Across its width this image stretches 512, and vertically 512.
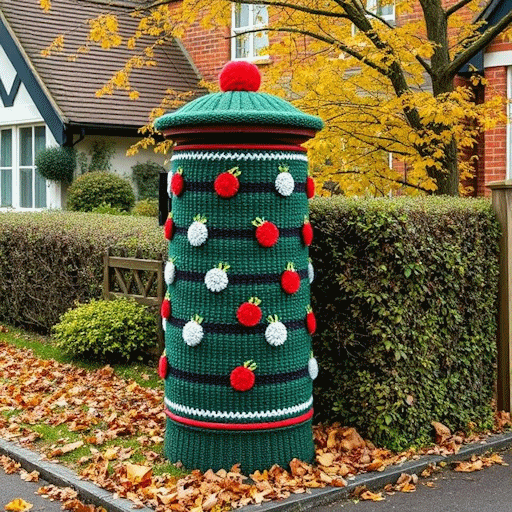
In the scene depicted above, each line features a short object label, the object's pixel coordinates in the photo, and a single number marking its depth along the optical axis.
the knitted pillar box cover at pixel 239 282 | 5.55
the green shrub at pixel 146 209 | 17.02
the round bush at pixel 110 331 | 8.59
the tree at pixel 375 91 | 8.85
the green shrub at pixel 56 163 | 18.06
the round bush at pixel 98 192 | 17.23
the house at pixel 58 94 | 18.12
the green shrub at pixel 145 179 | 19.25
